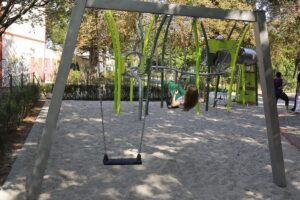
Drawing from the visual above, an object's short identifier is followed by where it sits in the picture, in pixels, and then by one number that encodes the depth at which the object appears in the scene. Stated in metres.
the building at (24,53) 17.31
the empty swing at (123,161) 3.61
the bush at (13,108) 5.04
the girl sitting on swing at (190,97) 5.48
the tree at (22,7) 10.56
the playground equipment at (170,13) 2.99
